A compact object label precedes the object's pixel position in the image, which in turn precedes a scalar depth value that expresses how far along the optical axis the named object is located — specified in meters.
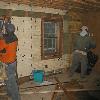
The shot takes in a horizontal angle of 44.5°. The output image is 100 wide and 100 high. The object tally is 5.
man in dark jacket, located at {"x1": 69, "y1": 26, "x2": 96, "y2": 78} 5.63
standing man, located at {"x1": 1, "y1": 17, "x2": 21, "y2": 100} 3.94
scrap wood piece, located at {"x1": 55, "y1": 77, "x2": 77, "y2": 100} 4.22
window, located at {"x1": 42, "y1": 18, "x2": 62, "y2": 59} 5.87
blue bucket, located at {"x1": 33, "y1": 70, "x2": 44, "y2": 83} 5.33
